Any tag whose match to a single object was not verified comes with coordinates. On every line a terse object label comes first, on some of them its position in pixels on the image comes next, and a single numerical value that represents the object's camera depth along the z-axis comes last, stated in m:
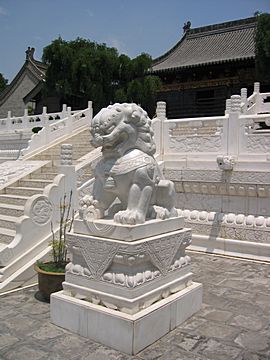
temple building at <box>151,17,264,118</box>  19.28
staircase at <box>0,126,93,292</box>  5.09
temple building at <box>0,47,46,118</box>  28.28
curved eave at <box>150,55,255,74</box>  18.58
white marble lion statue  3.78
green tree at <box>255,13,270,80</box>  16.31
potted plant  4.45
